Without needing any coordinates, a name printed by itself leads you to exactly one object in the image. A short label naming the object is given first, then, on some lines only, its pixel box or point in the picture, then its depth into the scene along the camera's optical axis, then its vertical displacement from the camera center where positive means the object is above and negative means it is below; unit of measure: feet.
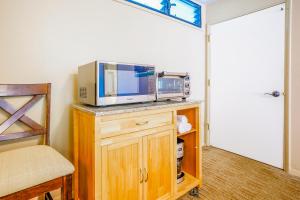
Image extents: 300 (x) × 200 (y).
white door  6.93 +0.56
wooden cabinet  3.36 -1.28
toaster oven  4.92 +0.36
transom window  6.33 +3.63
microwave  3.66 +0.33
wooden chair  2.69 -1.14
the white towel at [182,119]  5.14 -0.65
